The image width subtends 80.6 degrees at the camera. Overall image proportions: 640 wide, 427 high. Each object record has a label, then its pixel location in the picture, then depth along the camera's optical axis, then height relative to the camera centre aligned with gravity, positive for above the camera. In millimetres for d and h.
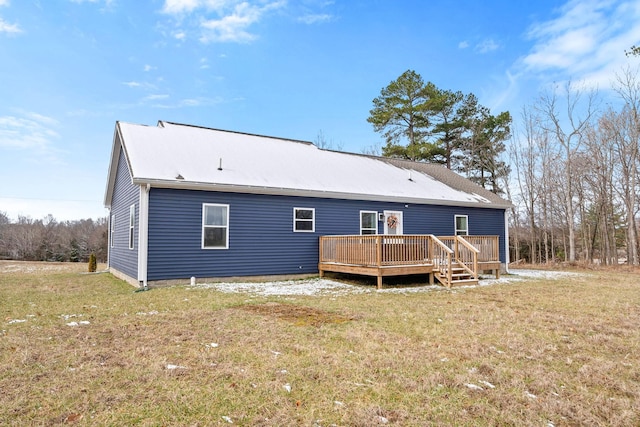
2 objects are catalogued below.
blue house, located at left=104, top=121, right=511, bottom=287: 9898 +1088
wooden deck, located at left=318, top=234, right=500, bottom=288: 9742 -465
